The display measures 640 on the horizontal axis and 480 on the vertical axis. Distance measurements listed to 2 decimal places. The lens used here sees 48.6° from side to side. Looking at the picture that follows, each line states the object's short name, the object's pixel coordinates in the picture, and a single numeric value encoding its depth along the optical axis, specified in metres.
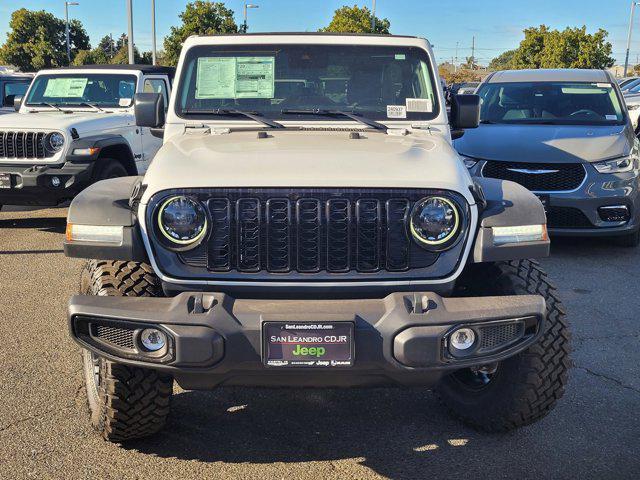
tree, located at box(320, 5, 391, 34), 40.00
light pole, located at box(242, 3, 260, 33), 40.82
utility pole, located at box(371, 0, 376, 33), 40.04
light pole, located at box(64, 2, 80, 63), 48.49
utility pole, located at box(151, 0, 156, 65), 28.91
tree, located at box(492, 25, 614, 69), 40.06
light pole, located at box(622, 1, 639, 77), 51.13
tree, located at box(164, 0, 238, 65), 33.47
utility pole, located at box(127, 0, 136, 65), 21.80
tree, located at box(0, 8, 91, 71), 45.50
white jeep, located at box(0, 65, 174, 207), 7.47
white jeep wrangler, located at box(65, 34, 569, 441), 2.69
